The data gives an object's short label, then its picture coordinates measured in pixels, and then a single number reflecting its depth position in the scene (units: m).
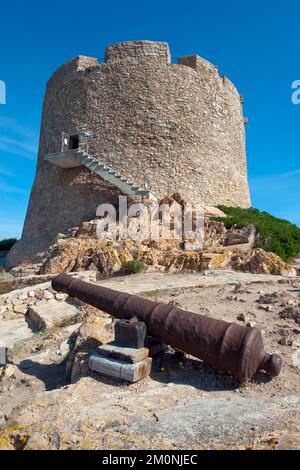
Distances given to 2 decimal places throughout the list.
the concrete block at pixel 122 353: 3.08
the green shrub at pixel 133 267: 9.23
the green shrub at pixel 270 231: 11.01
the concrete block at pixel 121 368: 2.98
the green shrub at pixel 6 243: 25.94
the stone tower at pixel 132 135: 15.41
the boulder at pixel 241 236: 11.15
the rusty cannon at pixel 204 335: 2.74
